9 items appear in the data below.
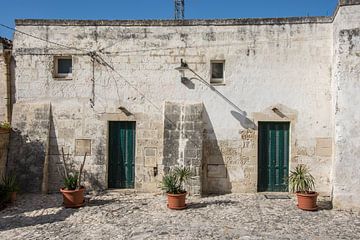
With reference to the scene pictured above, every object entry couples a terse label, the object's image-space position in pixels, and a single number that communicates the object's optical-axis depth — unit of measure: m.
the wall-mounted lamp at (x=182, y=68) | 8.91
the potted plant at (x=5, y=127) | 8.69
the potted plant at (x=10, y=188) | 7.87
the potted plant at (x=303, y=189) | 7.50
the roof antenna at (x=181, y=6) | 13.21
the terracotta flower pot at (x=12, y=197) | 7.90
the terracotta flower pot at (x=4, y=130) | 8.66
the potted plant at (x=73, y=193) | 7.64
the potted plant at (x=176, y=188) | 7.56
